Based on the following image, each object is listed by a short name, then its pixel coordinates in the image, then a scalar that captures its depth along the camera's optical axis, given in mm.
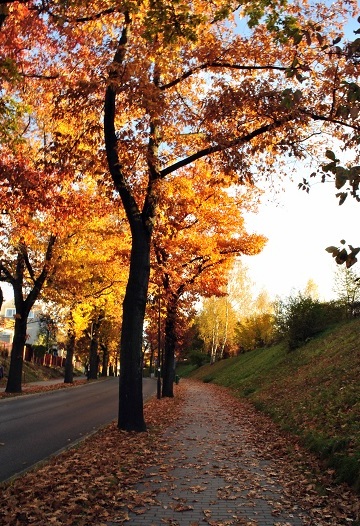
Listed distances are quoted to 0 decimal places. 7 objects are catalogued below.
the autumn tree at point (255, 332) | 42200
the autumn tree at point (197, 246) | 19578
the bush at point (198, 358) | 65312
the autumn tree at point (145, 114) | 9469
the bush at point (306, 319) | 25406
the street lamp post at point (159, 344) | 22234
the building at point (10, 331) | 77375
